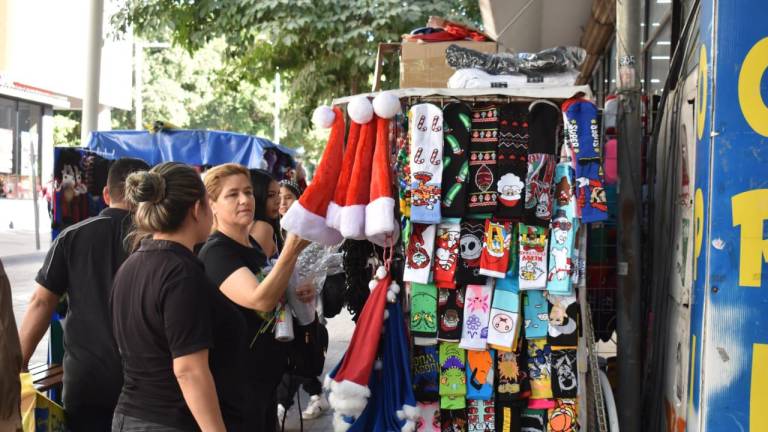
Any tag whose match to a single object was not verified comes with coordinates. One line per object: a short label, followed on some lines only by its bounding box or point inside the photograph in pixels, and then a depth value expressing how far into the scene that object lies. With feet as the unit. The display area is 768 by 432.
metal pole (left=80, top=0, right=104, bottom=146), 28.35
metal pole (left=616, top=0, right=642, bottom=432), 13.61
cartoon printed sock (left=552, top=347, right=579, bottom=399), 13.28
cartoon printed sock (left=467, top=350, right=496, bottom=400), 13.34
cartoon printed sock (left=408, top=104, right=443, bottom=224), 13.12
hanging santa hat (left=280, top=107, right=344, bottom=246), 12.47
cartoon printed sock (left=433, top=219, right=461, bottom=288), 13.32
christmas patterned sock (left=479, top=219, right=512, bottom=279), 13.03
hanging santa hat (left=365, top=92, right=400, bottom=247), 12.73
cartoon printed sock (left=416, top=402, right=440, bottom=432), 13.65
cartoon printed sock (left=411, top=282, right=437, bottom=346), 13.42
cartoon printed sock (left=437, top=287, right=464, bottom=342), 13.37
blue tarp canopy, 24.36
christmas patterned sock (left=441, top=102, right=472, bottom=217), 13.26
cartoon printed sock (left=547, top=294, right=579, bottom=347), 13.05
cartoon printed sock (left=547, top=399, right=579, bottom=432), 13.33
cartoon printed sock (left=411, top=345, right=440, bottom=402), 13.62
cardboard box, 16.46
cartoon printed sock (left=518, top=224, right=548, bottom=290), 13.00
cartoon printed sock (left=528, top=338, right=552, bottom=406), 13.35
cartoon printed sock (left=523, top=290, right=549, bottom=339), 13.17
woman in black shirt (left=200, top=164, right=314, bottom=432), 11.18
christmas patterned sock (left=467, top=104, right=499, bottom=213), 13.24
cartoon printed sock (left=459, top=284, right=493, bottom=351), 13.25
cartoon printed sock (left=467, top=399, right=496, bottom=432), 13.50
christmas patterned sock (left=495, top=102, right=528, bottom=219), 13.08
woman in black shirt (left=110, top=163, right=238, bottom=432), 8.82
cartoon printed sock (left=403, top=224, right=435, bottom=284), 13.29
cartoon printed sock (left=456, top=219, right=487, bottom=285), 13.32
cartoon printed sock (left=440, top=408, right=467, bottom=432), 13.73
